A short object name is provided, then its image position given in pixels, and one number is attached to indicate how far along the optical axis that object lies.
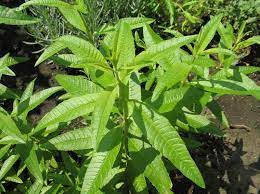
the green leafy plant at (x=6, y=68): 0.37
